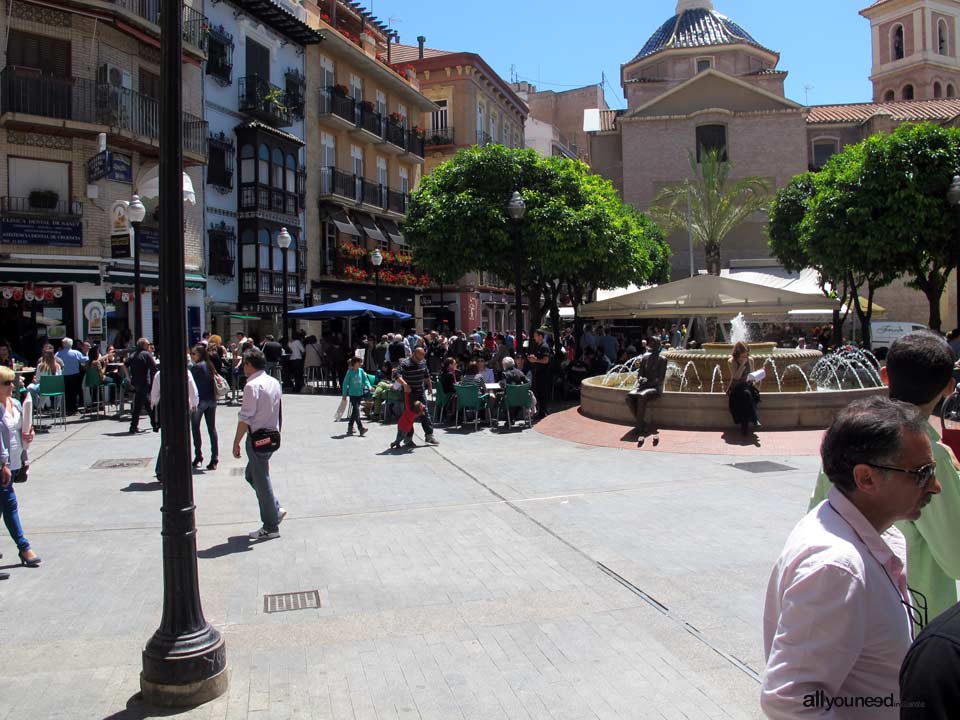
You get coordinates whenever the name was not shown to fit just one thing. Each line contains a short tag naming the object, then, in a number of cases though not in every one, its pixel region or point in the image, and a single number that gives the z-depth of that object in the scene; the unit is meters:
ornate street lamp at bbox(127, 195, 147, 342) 17.11
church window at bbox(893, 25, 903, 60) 65.00
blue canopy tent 24.42
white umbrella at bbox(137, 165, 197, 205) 23.36
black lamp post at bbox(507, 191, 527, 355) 17.33
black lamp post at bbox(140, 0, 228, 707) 4.22
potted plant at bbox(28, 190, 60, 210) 22.14
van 30.58
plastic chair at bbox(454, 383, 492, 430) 15.05
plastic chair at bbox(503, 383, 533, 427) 15.01
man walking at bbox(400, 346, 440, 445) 12.64
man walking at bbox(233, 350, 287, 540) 7.50
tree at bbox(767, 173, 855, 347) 29.56
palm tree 41.47
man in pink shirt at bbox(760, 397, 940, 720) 1.97
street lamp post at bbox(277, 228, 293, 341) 23.36
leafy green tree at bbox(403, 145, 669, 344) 21.81
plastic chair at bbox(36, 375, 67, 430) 15.52
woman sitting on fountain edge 12.62
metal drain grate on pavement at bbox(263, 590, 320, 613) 5.67
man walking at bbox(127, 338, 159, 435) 14.12
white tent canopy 18.88
